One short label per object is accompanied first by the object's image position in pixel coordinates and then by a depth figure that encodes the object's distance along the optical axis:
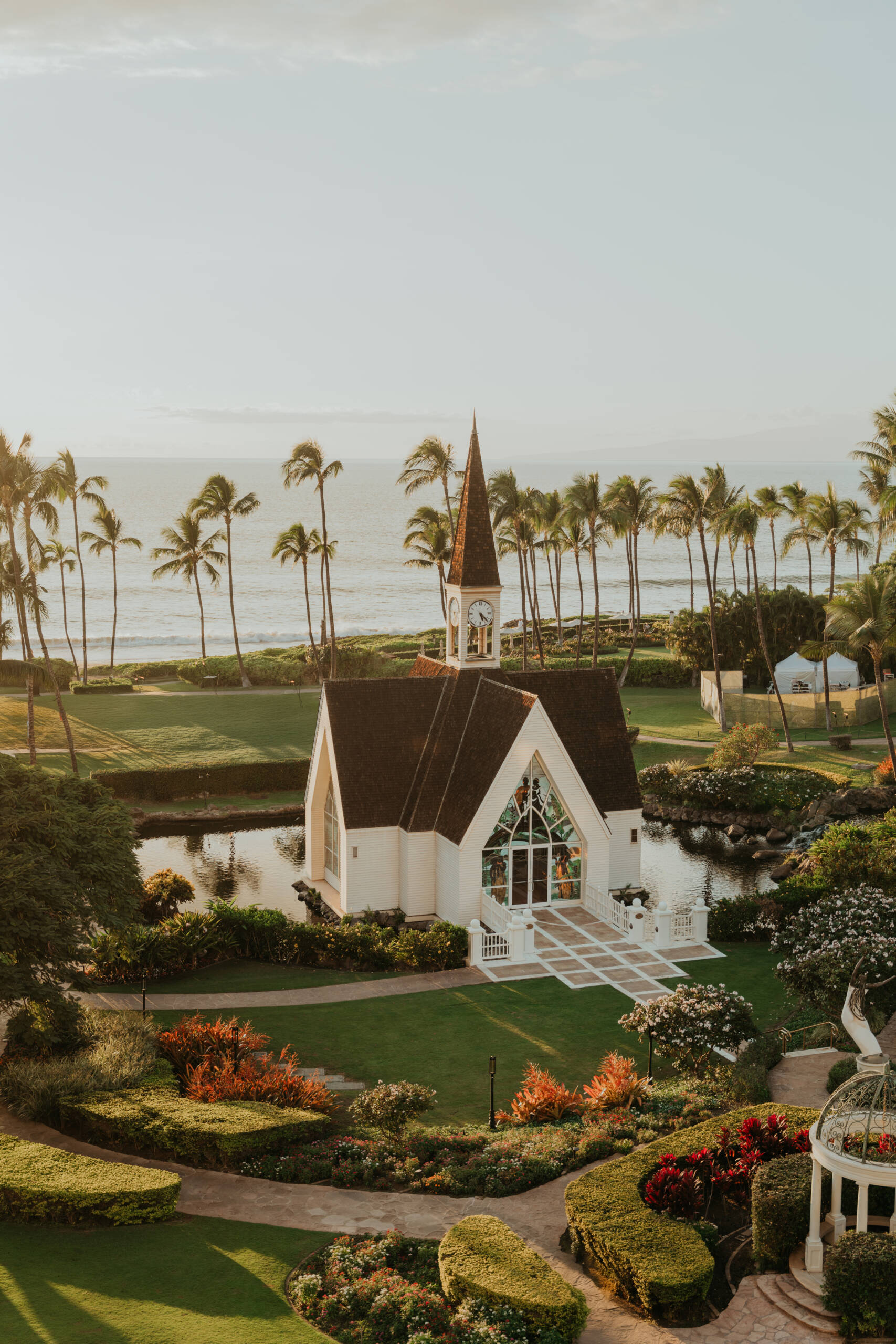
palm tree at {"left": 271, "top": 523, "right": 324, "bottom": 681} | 67.31
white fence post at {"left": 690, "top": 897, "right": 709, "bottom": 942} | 32.84
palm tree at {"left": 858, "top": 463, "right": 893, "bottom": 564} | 56.72
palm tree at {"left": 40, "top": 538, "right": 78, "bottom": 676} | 73.69
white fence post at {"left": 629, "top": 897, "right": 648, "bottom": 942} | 32.59
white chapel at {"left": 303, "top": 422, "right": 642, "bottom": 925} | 34.03
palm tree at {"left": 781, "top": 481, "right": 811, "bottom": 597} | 58.41
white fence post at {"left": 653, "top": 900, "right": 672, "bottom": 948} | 32.34
